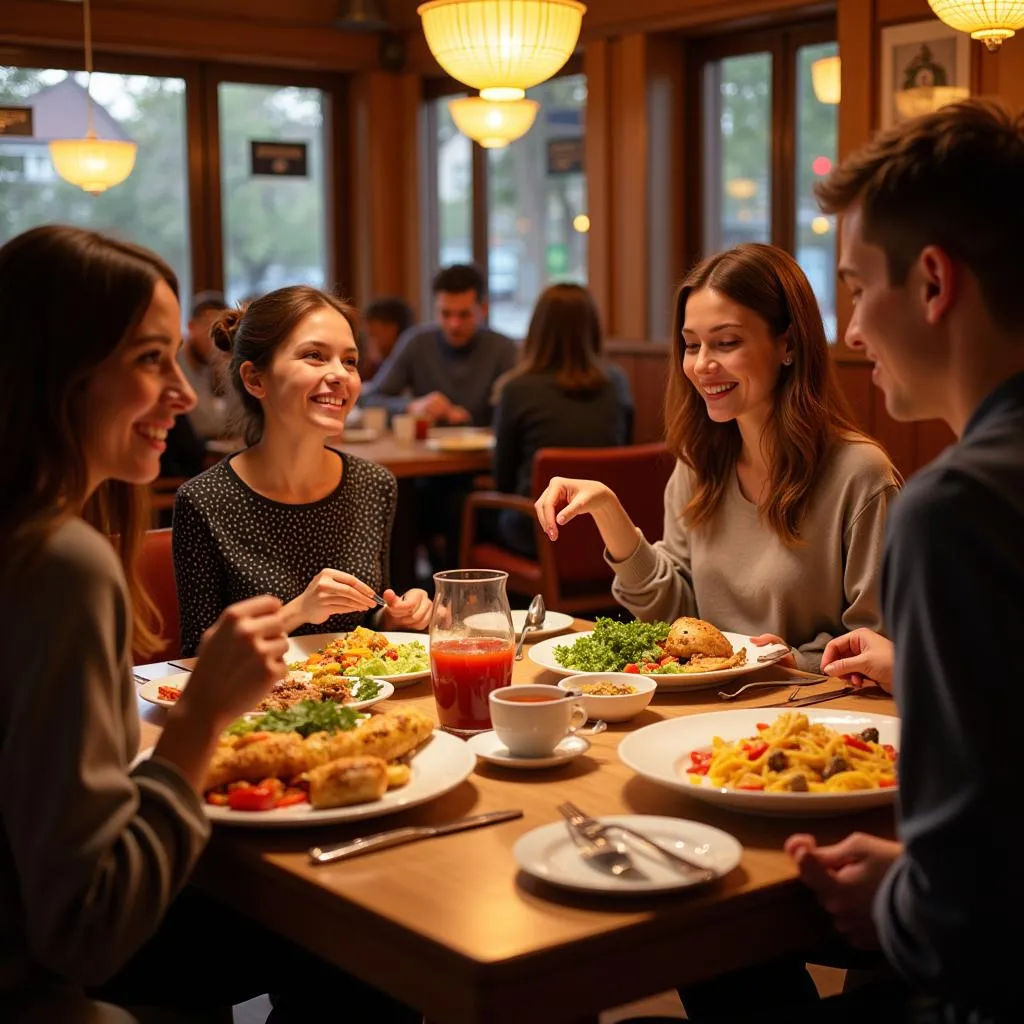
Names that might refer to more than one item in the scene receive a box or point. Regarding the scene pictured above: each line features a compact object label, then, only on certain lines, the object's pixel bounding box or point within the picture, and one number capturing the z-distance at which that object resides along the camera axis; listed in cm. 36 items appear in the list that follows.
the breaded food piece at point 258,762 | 163
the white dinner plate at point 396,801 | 153
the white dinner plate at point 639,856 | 137
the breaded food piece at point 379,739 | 166
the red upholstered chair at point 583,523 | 441
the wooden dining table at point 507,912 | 127
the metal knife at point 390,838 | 148
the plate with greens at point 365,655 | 218
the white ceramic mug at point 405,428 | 568
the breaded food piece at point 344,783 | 157
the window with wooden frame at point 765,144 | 661
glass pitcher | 193
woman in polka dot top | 265
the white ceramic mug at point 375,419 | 600
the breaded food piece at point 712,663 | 213
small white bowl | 194
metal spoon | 245
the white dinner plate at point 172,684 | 199
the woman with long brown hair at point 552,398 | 510
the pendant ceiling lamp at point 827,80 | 630
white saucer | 173
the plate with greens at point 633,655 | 210
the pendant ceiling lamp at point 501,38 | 396
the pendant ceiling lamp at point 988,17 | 341
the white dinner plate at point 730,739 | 154
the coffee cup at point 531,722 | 173
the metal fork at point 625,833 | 140
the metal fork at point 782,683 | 208
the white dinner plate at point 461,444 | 543
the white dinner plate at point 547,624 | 249
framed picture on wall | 558
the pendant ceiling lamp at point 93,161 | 598
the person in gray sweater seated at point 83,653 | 133
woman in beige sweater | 251
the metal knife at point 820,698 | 203
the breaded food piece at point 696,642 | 218
